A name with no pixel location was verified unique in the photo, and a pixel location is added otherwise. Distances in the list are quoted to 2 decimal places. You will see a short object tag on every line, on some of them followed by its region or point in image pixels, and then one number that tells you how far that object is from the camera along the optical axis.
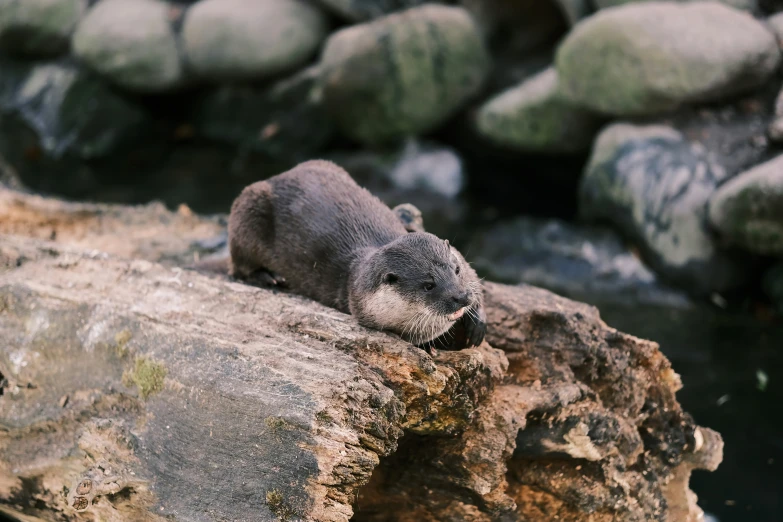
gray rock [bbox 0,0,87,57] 7.92
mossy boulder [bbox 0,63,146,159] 7.87
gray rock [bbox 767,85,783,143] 4.80
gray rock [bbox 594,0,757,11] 5.40
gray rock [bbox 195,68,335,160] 7.30
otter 2.29
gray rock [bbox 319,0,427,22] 6.84
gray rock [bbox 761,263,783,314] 4.66
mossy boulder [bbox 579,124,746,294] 4.84
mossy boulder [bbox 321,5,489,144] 6.35
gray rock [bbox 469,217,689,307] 5.04
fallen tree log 1.97
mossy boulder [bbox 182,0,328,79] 7.13
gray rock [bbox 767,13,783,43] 5.20
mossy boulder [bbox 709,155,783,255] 4.32
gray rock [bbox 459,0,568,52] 6.85
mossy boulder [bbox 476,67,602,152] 5.89
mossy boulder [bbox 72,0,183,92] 7.39
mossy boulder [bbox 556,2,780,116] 4.92
